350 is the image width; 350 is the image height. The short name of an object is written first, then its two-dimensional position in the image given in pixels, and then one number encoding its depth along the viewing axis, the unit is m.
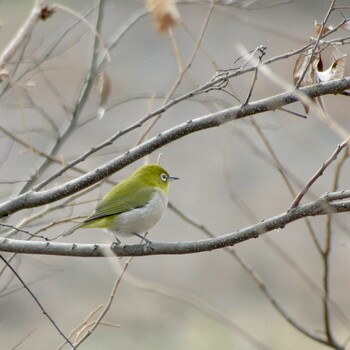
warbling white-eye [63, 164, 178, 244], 9.08
